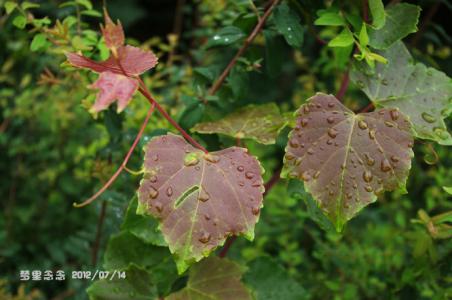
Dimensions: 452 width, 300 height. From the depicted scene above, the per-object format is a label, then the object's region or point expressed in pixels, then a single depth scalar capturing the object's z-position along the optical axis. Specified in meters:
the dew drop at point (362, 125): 0.45
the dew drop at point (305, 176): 0.44
